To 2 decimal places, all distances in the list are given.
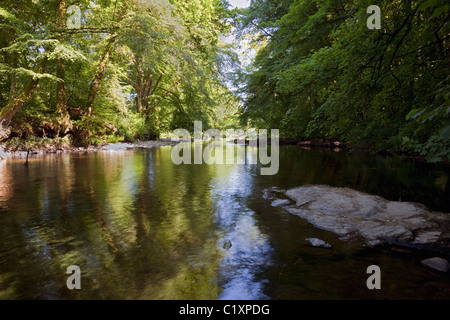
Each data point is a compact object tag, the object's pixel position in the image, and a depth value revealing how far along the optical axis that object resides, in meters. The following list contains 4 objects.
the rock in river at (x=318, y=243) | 4.50
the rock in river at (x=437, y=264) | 3.74
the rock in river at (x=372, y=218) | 4.69
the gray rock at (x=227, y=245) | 4.54
